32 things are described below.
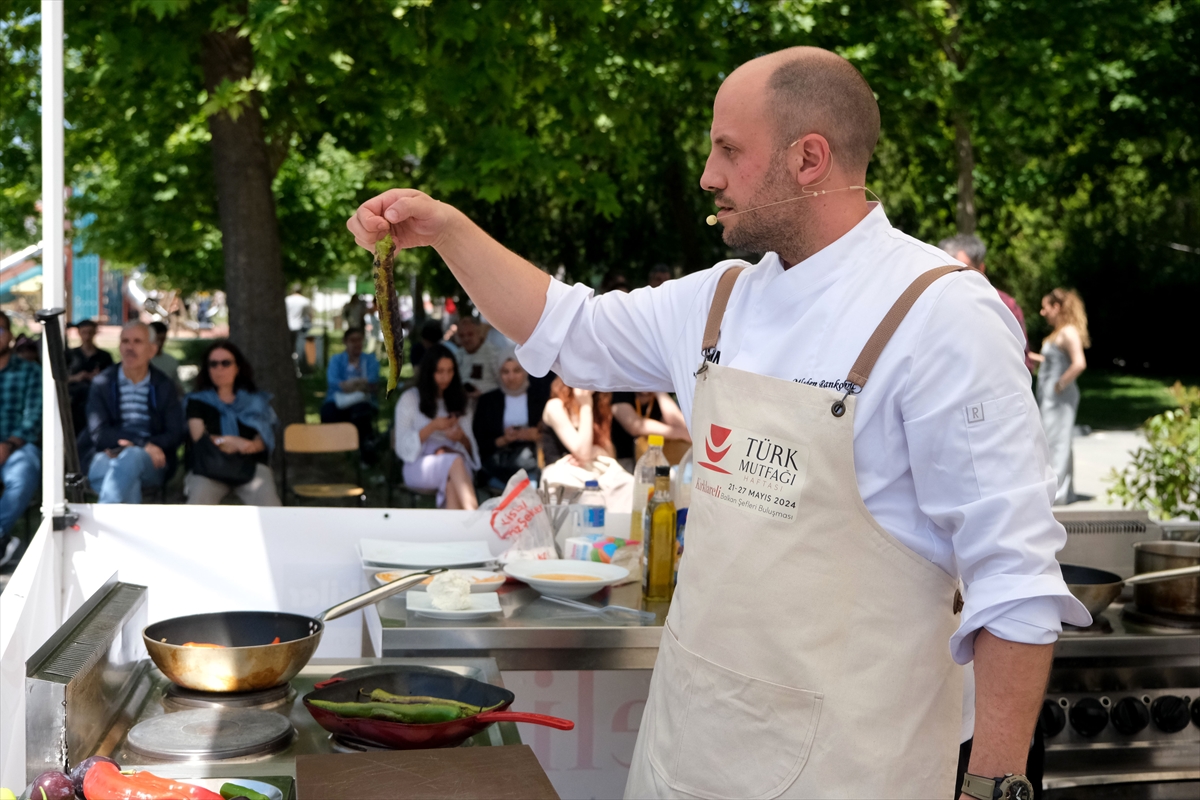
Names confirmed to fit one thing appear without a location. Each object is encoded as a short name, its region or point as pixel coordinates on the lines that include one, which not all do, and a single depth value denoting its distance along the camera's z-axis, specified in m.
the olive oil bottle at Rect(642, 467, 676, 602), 3.15
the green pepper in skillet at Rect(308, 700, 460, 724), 2.08
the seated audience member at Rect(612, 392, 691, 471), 7.04
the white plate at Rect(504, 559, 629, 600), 3.11
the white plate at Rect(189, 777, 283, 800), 1.79
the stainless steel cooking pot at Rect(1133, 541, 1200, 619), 3.08
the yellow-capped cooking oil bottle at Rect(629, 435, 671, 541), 3.34
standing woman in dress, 9.76
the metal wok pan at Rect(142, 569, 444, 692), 2.24
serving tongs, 2.96
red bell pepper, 1.64
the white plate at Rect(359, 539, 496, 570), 3.41
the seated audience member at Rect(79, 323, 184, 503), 7.16
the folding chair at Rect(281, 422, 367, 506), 7.98
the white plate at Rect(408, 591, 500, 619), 2.90
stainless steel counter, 2.81
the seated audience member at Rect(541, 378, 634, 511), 6.11
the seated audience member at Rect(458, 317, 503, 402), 9.46
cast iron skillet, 2.05
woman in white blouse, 7.41
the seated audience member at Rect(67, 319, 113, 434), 8.80
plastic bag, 3.64
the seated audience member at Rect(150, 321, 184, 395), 9.55
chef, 1.67
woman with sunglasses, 7.15
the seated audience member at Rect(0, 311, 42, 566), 7.13
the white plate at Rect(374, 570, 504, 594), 3.18
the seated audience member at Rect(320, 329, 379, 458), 10.09
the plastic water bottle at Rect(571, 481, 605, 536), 3.75
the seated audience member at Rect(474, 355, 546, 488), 7.59
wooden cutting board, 1.81
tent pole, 3.22
